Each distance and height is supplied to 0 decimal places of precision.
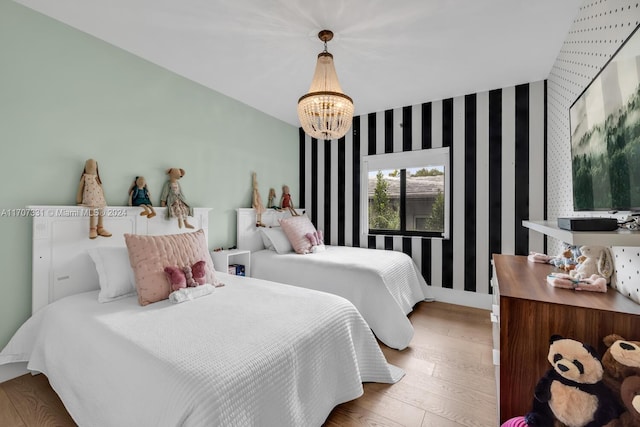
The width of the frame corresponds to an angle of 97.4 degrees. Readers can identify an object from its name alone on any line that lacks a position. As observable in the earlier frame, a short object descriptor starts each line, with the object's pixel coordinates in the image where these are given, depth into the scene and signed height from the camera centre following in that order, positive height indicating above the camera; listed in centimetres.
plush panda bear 81 -52
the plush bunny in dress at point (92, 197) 200 +14
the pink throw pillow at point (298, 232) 328 -18
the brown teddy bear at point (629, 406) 78 -52
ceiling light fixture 187 +76
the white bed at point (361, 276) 233 -57
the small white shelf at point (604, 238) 91 -6
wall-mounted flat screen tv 101 +35
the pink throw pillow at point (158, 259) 173 -29
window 338 +32
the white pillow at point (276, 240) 330 -28
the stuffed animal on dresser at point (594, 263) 136 -22
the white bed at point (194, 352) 101 -59
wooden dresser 107 -43
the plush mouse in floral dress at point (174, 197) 254 +18
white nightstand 281 -45
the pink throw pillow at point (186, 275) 179 -39
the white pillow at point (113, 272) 179 -37
